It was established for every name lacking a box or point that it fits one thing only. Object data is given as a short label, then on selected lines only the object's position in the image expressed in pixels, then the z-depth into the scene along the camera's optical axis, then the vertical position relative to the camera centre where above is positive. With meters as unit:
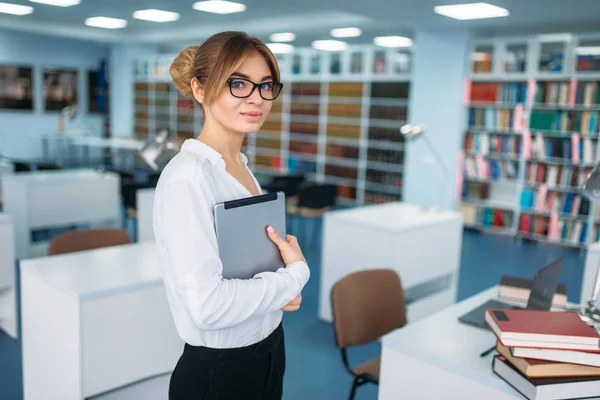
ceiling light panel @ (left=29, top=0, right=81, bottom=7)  7.17 +1.49
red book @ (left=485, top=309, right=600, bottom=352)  1.49 -0.55
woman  1.05 -0.26
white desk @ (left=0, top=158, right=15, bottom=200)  6.64 -0.71
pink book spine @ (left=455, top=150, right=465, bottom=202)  7.59 -0.60
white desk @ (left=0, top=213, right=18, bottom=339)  3.51 -1.12
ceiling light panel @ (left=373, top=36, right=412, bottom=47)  8.86 +1.49
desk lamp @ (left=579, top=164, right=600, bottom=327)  1.93 -0.23
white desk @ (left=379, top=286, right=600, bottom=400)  1.65 -0.74
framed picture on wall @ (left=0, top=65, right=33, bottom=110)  11.70 +0.52
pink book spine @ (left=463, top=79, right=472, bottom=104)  7.44 +0.57
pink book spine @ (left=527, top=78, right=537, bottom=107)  6.92 +0.59
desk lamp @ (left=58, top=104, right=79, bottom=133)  6.45 +0.02
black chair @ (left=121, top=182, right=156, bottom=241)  6.00 -0.89
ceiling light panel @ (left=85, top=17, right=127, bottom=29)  8.77 +1.57
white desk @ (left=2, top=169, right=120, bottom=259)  5.23 -0.89
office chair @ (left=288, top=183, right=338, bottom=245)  6.37 -0.89
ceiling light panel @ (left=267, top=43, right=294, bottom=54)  10.48 +1.52
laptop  1.89 -0.56
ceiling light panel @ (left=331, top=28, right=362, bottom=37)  8.23 +1.49
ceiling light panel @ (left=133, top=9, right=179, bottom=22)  7.83 +1.54
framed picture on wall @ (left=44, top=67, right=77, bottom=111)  12.36 +0.58
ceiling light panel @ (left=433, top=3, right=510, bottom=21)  5.89 +1.38
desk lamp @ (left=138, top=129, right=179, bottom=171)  3.52 -0.20
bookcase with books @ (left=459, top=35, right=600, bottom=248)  6.63 -0.05
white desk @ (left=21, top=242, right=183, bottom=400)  2.14 -0.88
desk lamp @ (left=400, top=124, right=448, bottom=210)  4.18 -0.01
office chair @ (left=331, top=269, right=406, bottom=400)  2.35 -0.84
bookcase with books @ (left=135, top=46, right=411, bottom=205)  8.74 +0.06
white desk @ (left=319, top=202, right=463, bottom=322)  3.75 -0.87
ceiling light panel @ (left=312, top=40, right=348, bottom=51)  9.84 +1.53
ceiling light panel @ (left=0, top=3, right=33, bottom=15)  7.68 +1.50
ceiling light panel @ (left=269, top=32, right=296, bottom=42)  8.97 +1.50
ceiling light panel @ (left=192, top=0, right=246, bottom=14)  6.80 +1.49
